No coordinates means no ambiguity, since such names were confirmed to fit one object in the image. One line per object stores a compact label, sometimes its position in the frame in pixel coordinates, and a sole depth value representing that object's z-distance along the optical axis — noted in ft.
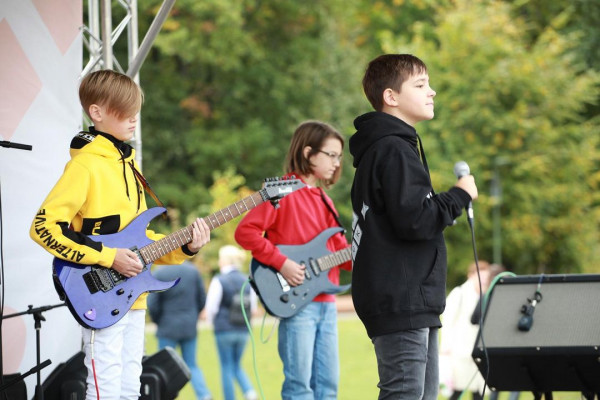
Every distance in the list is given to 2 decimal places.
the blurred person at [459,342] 51.68
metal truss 37.08
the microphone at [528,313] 30.53
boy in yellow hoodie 25.52
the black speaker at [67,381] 32.35
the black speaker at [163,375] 33.77
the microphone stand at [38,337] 29.39
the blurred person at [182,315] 63.49
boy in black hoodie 23.41
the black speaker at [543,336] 29.55
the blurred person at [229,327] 63.29
